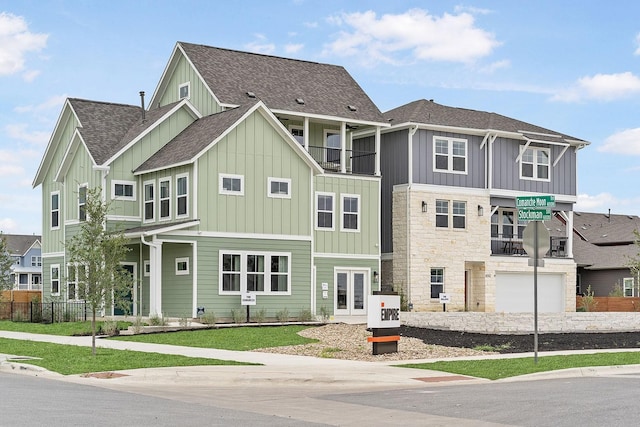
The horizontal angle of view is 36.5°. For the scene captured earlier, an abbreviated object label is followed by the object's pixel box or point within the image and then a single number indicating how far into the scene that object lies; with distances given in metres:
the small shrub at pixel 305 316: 38.73
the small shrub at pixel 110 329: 30.92
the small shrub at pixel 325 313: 39.47
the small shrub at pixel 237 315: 37.00
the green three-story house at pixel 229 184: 37.59
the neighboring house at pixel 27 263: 108.94
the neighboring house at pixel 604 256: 58.62
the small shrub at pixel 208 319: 35.72
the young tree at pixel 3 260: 50.72
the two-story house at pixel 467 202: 45.38
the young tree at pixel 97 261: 24.17
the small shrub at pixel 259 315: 37.53
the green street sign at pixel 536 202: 21.06
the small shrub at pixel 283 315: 38.12
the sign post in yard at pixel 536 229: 20.96
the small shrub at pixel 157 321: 33.56
